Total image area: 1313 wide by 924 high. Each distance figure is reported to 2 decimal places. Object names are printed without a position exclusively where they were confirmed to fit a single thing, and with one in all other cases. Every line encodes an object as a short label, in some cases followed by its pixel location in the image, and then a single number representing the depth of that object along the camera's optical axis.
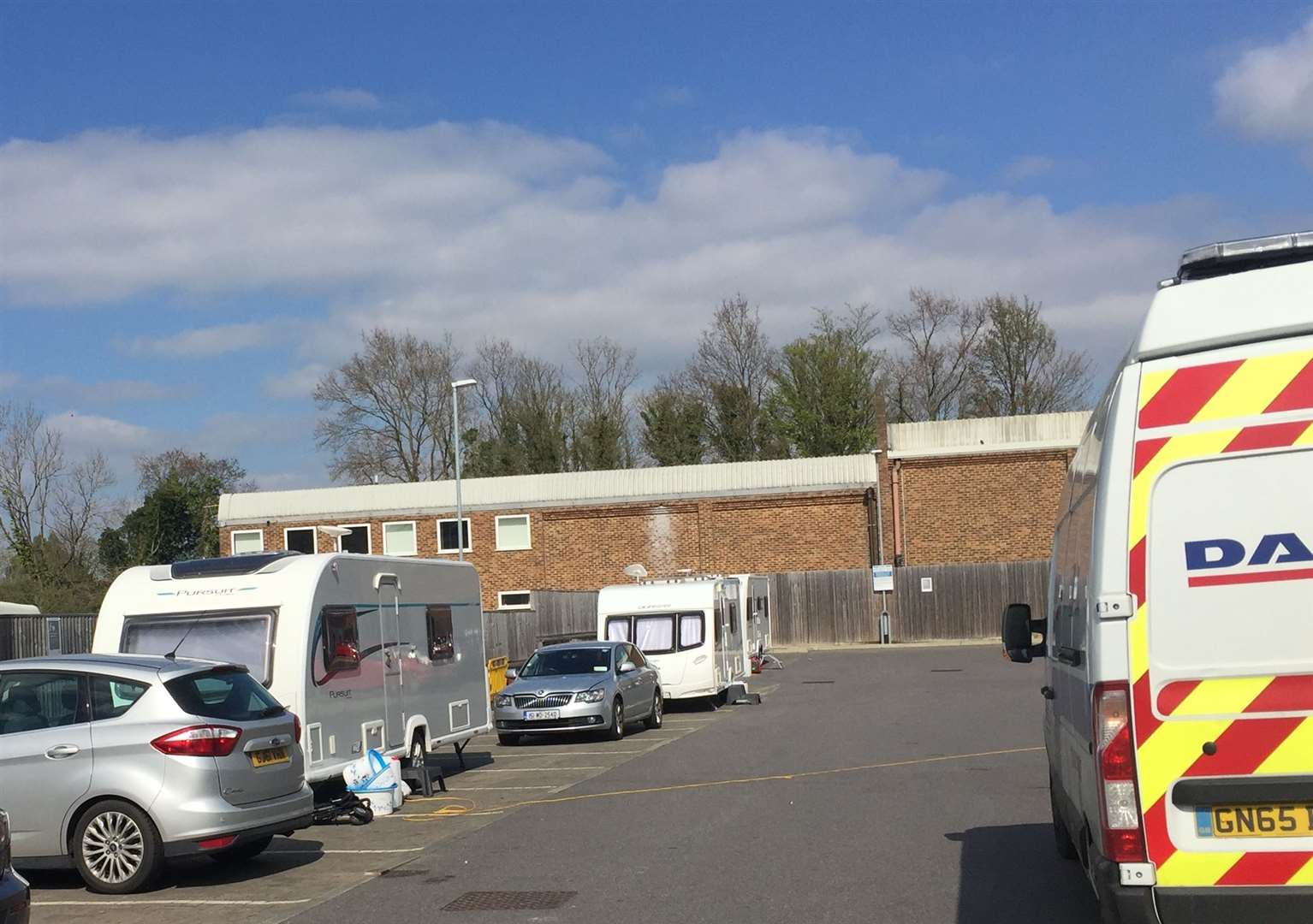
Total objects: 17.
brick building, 48.41
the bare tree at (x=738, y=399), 65.75
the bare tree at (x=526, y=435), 67.62
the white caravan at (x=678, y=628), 26.56
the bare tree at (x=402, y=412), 66.75
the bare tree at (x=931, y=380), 64.31
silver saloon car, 21.11
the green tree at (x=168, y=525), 65.62
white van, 5.02
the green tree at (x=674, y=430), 65.81
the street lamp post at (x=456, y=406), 36.12
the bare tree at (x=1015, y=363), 61.78
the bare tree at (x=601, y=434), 67.25
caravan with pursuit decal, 13.45
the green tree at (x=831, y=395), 62.16
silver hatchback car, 10.04
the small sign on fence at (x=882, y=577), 46.62
